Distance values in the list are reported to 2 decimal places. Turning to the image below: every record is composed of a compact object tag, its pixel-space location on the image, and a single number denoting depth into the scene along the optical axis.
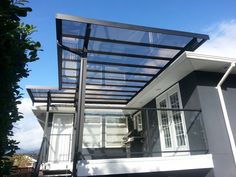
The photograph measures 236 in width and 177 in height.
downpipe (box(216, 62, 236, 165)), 4.46
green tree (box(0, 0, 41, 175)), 1.78
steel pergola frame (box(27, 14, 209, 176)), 3.75
